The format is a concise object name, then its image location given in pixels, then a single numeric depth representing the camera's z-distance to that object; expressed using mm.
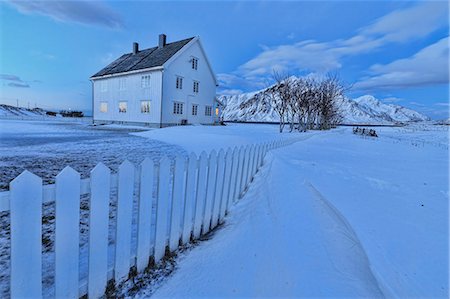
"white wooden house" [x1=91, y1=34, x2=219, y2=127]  22797
